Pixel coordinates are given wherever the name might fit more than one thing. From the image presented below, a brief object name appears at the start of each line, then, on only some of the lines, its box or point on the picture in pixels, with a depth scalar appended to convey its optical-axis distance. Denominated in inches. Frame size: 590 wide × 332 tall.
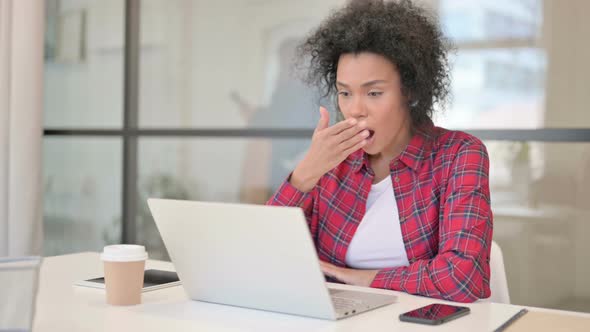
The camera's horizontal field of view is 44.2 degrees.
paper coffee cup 48.1
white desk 43.4
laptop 42.4
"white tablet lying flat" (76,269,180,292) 55.3
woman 63.2
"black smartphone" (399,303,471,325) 44.3
